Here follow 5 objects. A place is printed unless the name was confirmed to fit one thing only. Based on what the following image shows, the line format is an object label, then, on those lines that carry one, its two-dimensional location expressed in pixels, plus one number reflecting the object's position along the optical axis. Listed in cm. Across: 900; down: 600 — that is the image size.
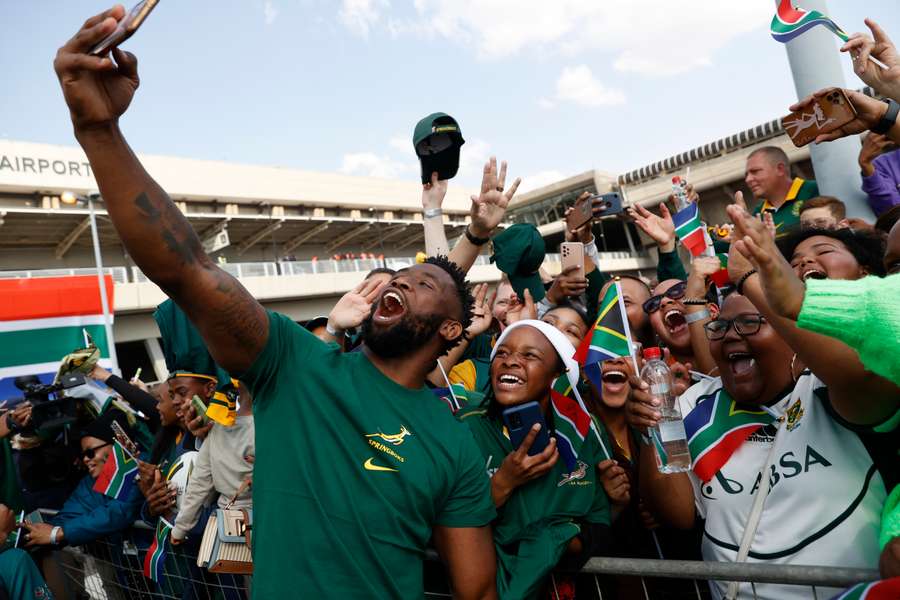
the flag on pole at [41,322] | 758
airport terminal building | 2436
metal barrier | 175
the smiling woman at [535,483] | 219
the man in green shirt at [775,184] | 494
